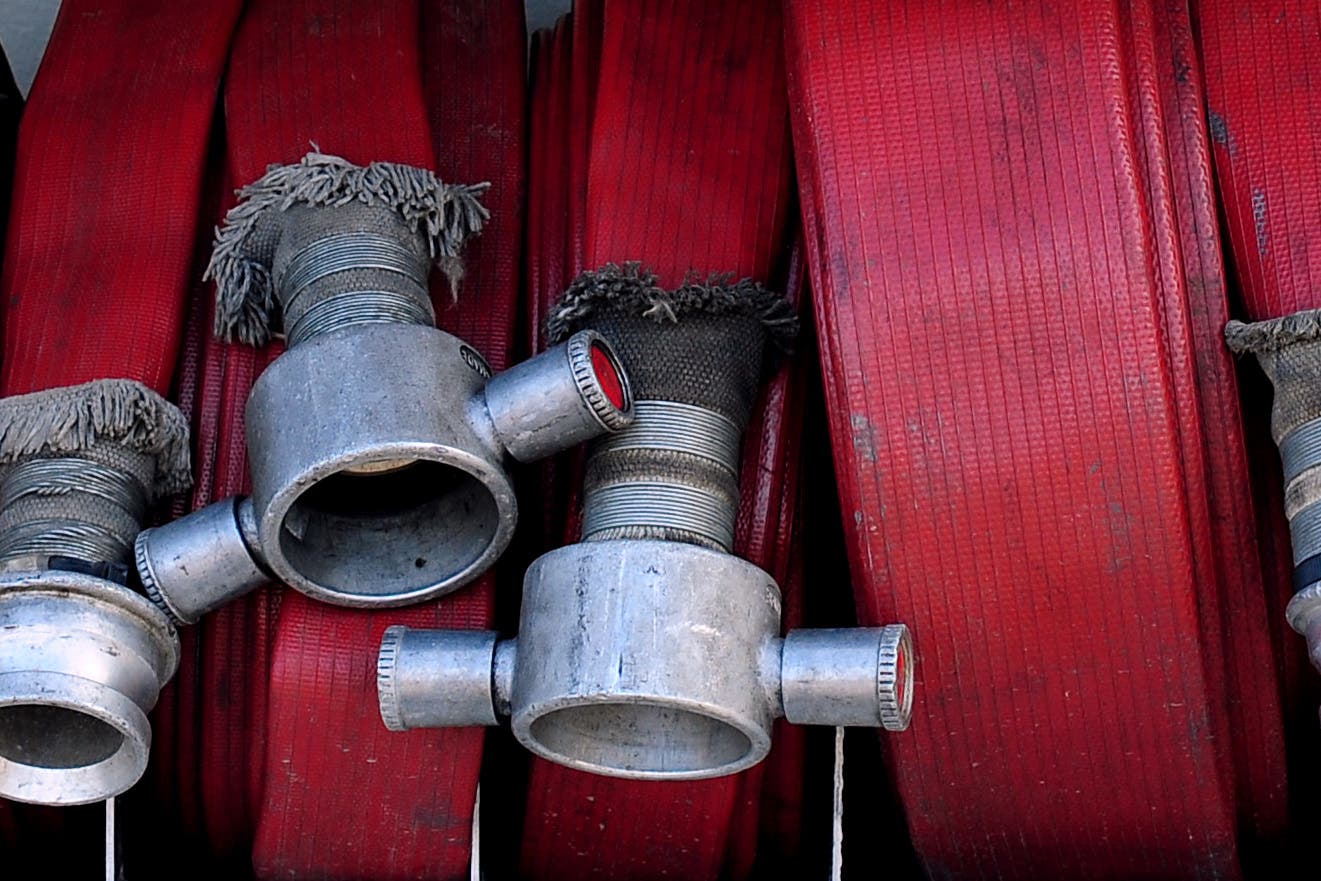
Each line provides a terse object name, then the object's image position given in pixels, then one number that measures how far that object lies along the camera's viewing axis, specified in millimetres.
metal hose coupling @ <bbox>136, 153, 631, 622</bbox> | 2010
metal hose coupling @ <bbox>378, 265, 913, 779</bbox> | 1924
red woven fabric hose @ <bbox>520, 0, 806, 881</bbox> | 2209
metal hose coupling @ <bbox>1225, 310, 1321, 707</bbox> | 1973
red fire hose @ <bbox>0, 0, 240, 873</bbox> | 2334
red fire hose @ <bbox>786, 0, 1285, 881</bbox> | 1999
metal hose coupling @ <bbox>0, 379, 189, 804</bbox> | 1938
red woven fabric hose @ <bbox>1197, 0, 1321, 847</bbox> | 2131
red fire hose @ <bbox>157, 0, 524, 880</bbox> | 2129
